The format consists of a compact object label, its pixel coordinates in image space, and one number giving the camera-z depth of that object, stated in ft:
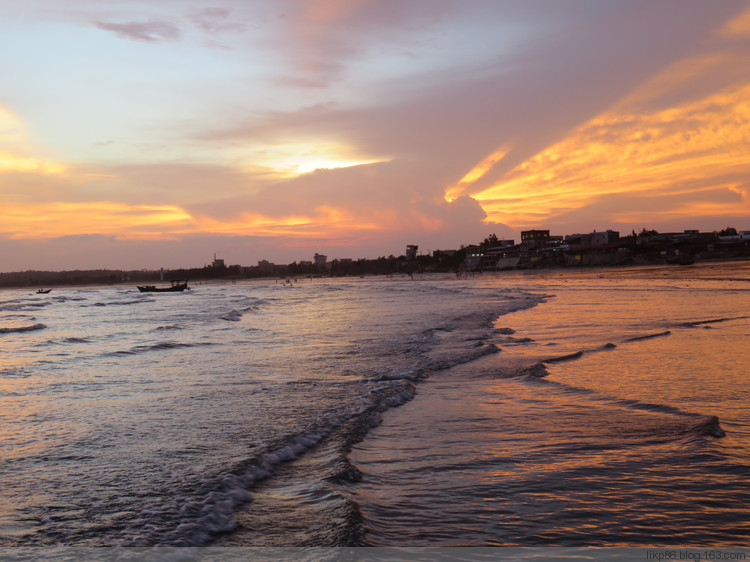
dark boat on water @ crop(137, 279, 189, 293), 361.10
